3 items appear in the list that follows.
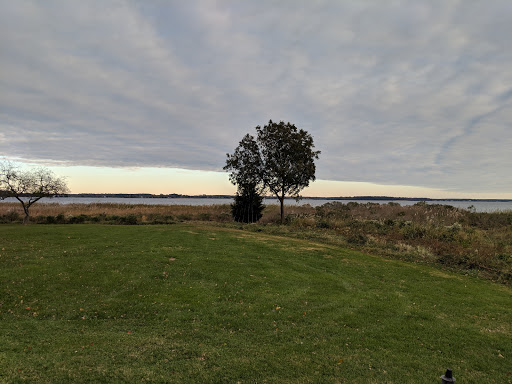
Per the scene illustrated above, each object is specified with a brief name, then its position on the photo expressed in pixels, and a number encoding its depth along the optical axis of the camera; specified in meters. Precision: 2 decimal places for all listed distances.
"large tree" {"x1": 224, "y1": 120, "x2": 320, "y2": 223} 31.53
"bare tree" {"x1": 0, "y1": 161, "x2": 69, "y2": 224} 25.11
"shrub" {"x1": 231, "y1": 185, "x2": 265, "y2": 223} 34.44
